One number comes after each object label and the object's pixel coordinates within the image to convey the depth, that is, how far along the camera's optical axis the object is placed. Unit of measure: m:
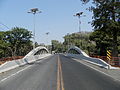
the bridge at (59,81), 11.46
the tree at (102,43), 61.72
